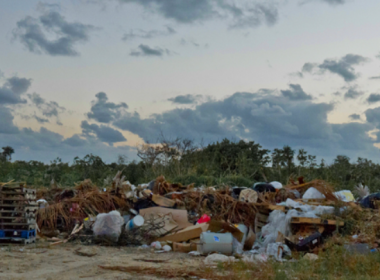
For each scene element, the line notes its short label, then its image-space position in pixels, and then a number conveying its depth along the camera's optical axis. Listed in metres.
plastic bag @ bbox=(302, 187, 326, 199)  10.40
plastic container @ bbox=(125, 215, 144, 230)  9.13
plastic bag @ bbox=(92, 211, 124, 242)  8.77
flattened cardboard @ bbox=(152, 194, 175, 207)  10.06
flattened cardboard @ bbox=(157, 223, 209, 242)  8.48
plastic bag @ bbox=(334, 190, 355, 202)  10.30
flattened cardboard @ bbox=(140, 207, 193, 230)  9.55
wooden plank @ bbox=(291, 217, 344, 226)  8.52
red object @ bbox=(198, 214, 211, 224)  9.39
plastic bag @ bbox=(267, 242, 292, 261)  7.76
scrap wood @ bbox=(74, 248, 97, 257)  7.55
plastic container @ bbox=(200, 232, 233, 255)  7.86
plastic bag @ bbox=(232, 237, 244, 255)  8.21
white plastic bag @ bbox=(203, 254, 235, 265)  6.96
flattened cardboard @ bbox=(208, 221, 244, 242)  8.41
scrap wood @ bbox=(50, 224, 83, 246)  8.94
